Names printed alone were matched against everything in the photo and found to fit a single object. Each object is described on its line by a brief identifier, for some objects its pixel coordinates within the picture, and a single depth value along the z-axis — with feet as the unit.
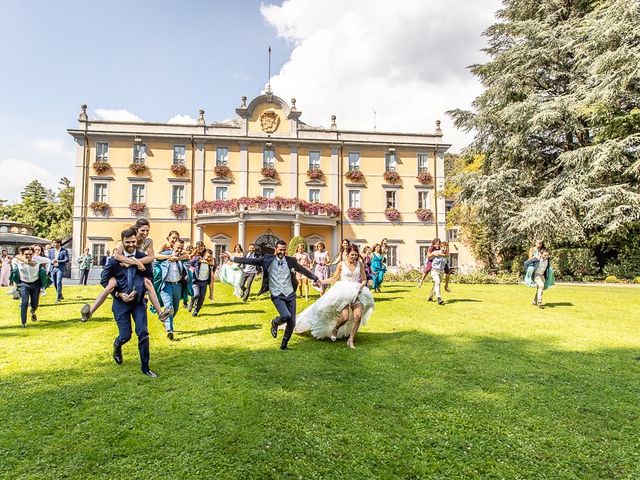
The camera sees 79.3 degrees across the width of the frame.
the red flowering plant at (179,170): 97.25
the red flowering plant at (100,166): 94.99
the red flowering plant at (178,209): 96.32
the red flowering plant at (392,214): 103.65
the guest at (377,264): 47.96
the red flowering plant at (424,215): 104.53
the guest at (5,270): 50.88
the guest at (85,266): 63.43
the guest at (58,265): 42.60
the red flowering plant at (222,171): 98.60
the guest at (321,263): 42.80
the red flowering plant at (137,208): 95.13
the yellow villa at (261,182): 94.53
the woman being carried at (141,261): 17.42
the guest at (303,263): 43.72
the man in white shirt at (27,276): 28.22
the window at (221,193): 99.35
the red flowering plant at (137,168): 96.12
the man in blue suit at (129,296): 17.63
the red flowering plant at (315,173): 101.86
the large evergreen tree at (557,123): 63.93
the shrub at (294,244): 78.64
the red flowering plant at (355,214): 102.53
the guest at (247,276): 41.26
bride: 23.40
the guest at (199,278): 32.19
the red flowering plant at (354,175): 103.50
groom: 22.57
